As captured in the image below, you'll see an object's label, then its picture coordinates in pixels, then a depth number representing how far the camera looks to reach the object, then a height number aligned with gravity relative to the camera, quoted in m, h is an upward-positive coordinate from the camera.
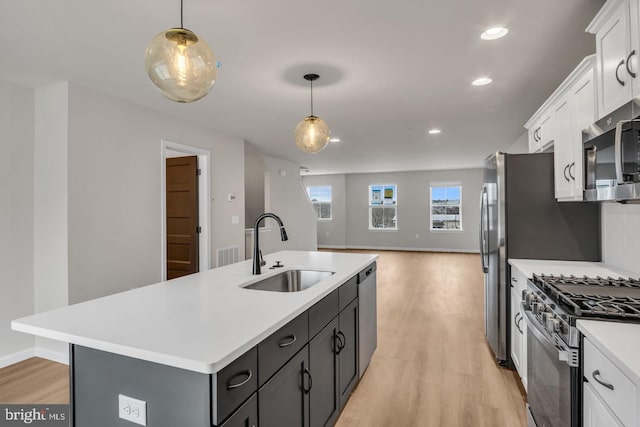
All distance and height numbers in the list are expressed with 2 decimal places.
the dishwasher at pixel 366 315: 2.51 -0.82
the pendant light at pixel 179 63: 1.44 +0.67
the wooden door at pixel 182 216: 4.67 -0.02
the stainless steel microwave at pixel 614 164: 1.42 +0.23
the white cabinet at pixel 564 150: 2.29 +0.46
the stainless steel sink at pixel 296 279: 2.31 -0.47
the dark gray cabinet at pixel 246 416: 1.04 -0.66
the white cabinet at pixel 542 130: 2.73 +0.75
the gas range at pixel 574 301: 1.37 -0.40
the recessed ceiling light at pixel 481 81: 2.97 +1.19
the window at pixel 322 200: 11.13 +0.45
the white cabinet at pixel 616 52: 1.47 +0.78
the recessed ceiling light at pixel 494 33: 2.14 +1.18
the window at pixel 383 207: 10.45 +0.19
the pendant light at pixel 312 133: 2.65 +0.64
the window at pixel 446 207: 9.87 +0.17
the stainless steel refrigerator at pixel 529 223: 2.65 -0.09
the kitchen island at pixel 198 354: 1.01 -0.49
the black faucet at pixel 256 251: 2.13 -0.24
